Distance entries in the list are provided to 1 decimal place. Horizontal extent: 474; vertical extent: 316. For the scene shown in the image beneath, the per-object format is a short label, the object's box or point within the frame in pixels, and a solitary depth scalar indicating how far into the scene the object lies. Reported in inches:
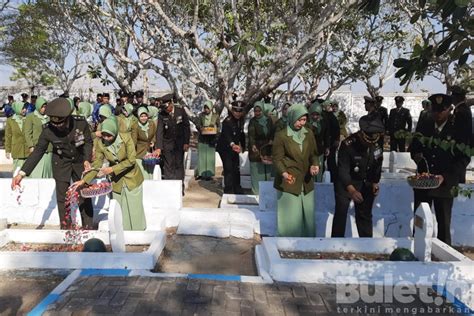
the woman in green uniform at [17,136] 313.6
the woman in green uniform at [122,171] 191.2
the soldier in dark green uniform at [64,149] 194.9
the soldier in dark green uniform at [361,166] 179.2
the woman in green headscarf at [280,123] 279.0
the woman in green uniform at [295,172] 187.6
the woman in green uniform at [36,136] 306.3
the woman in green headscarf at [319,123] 278.4
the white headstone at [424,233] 167.6
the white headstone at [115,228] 169.6
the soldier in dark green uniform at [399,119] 448.1
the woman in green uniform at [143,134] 281.0
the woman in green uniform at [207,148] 370.3
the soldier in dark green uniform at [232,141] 300.8
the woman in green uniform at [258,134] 285.0
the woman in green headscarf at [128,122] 269.8
